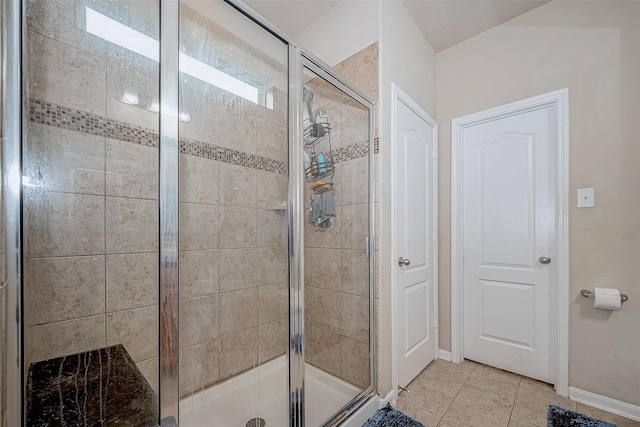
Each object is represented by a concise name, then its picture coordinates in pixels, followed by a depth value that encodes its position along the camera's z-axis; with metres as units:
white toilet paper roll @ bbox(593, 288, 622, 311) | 1.66
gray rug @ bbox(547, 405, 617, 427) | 1.59
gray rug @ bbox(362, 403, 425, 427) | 1.60
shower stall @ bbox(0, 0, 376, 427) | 0.95
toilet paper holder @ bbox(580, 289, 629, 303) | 1.79
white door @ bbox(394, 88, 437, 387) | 1.96
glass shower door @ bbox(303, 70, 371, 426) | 1.55
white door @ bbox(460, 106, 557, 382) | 2.03
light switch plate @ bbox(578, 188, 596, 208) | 1.80
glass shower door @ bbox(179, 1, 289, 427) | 1.26
